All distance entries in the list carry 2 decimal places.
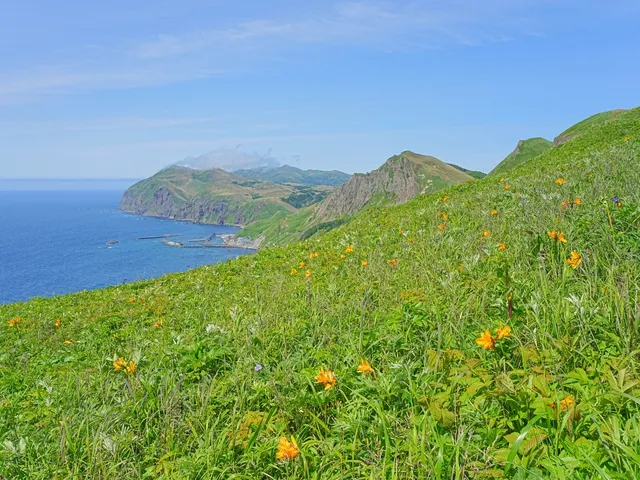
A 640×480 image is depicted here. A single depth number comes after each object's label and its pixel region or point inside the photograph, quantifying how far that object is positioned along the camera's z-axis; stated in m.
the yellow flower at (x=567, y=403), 2.76
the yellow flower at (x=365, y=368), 3.52
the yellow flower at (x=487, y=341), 3.42
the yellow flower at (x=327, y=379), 3.68
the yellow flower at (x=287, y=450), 2.97
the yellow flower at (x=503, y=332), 3.49
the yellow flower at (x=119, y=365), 4.57
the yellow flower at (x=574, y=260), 4.67
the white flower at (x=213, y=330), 5.75
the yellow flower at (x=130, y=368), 4.50
